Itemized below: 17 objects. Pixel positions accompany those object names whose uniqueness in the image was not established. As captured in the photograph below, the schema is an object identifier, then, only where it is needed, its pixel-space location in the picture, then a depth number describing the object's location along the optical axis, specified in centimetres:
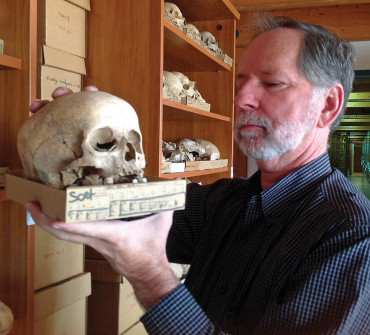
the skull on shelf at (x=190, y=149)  254
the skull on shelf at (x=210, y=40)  272
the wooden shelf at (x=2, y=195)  122
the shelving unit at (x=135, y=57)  183
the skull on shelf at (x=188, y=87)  252
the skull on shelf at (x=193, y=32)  221
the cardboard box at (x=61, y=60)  153
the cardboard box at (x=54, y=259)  150
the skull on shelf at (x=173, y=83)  230
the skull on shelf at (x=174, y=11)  223
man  92
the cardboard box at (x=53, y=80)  153
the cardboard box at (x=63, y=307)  148
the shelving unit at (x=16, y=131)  126
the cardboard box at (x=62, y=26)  155
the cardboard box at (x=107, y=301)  190
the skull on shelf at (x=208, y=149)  283
